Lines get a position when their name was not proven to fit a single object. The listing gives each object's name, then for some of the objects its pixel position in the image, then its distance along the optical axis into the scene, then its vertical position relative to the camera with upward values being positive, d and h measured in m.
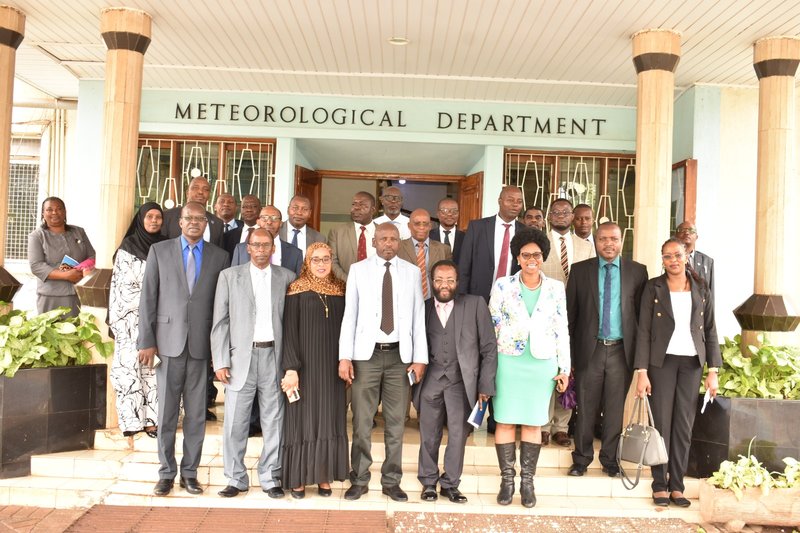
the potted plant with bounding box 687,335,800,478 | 4.78 -0.89
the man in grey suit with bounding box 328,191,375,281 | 5.56 +0.29
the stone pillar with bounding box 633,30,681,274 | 5.53 +1.12
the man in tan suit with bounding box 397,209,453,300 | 5.25 +0.23
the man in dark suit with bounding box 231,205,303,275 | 5.11 +0.18
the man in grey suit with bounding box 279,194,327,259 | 5.48 +0.37
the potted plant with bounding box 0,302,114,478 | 4.75 -0.87
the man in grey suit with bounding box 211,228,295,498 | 4.39 -0.50
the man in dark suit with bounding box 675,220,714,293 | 5.91 +0.27
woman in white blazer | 4.41 -0.47
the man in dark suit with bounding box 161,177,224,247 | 5.30 +0.39
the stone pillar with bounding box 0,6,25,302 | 5.78 +1.42
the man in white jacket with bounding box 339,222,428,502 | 4.38 -0.43
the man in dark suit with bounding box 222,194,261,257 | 5.65 +0.40
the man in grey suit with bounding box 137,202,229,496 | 4.43 -0.39
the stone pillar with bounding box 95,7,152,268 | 5.52 +1.17
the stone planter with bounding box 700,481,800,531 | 4.51 -1.44
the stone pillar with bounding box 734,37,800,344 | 5.68 +0.84
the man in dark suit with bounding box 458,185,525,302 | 5.32 +0.21
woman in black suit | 4.56 -0.44
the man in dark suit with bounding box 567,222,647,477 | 4.77 -0.35
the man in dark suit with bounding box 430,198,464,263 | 5.65 +0.42
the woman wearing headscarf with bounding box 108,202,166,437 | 4.83 -0.43
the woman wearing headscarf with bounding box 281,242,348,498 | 4.40 -0.64
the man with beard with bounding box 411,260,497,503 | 4.41 -0.60
